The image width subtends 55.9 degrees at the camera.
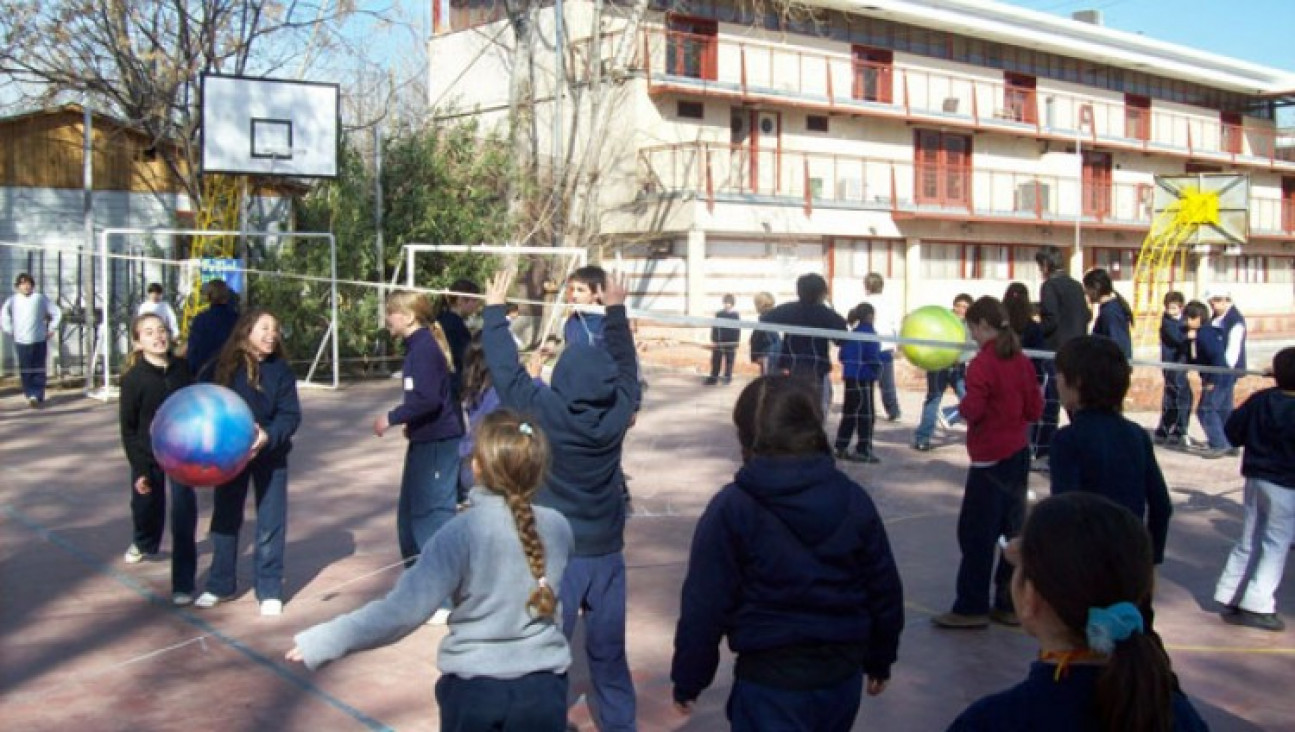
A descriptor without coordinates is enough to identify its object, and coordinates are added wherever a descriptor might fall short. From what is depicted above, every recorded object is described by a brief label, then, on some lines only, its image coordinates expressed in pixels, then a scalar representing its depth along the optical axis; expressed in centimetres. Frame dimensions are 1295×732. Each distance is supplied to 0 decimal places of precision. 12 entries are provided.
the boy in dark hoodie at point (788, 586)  341
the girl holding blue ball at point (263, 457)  686
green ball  838
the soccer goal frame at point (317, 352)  1736
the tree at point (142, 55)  1994
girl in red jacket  661
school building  3012
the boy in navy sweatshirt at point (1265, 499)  663
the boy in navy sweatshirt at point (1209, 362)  1333
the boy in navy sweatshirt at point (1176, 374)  1417
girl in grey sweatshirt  346
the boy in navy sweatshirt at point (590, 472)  491
